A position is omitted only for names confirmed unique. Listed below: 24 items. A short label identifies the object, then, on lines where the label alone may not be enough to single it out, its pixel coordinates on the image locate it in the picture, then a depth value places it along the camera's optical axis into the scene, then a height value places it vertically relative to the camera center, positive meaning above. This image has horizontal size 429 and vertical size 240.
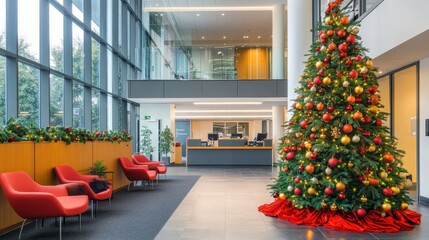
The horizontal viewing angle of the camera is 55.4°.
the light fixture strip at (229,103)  17.86 +0.82
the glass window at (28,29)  8.60 +2.04
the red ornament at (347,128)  6.04 -0.10
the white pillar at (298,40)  8.81 +1.77
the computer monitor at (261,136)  19.23 -0.67
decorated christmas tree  5.97 -0.44
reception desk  17.92 -1.43
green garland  5.72 -0.19
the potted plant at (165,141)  17.58 -0.82
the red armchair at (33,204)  5.18 -1.04
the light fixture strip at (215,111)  22.20 +0.60
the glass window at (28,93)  8.66 +0.64
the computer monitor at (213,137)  19.97 -0.74
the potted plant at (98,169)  8.63 -0.99
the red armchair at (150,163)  11.94 -1.24
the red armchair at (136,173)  10.12 -1.27
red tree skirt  5.77 -1.45
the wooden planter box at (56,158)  6.52 -0.64
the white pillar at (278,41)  15.94 +3.45
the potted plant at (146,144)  17.67 -0.95
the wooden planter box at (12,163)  5.48 -0.58
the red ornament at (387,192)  5.88 -1.01
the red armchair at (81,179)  6.72 -1.01
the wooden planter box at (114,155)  9.08 -0.79
